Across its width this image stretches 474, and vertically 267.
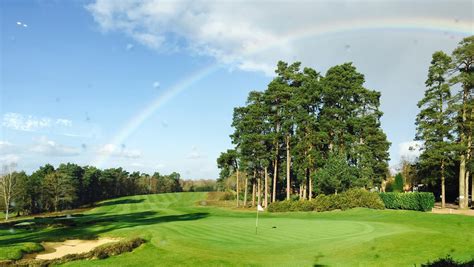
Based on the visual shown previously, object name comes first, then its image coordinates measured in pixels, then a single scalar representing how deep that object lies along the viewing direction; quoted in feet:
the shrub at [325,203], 159.12
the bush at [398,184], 213.38
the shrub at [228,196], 321.11
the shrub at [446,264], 31.50
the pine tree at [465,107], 160.35
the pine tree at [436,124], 163.43
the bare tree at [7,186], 273.75
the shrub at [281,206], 173.88
